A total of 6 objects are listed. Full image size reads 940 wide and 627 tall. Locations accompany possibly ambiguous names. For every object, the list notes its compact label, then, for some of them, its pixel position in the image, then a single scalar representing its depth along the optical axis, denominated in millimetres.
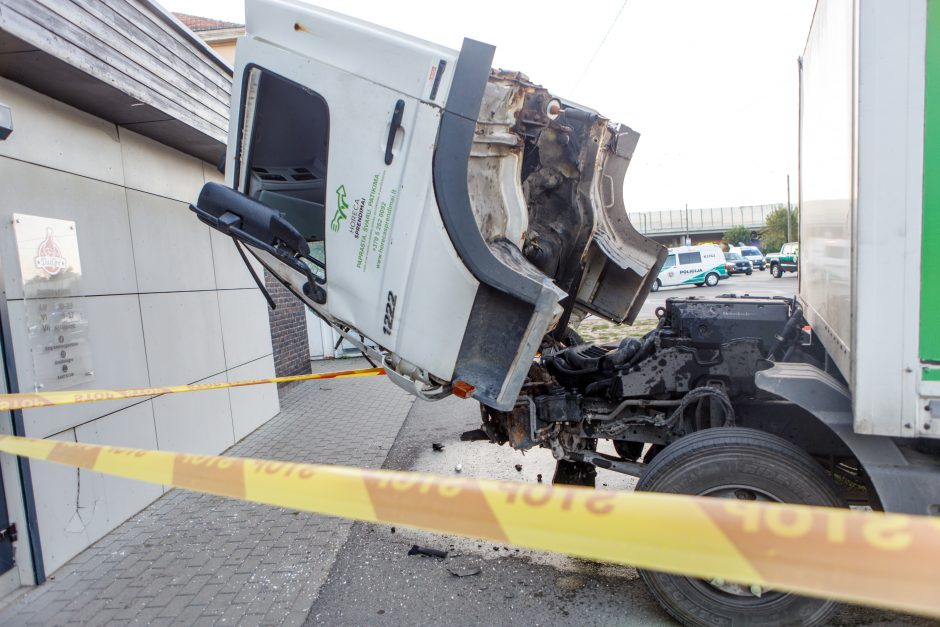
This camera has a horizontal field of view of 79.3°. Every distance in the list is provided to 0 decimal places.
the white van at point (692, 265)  30125
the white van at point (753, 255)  47000
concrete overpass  78000
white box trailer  2117
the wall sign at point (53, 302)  3770
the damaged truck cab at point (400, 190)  2752
